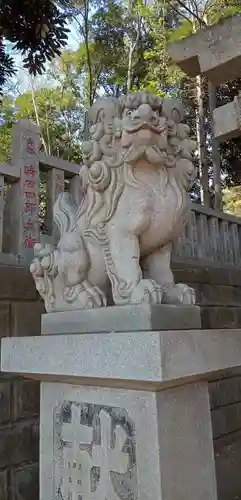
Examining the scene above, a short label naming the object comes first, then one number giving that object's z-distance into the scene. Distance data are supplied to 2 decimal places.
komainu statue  1.44
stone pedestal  1.24
